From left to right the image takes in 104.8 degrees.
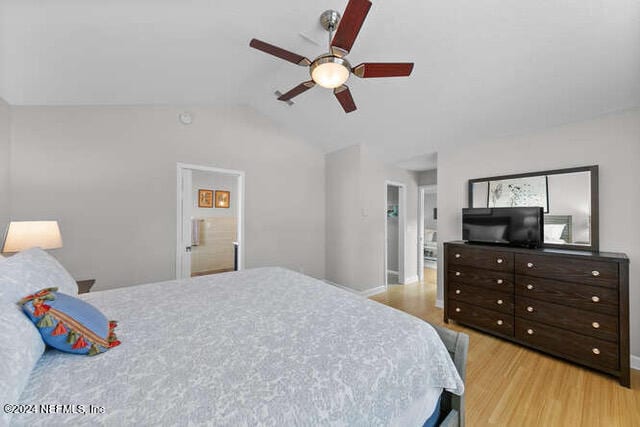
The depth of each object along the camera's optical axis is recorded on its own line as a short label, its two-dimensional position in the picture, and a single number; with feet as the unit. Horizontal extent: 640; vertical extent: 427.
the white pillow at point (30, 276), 3.14
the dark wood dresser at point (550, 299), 6.27
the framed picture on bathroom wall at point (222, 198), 16.96
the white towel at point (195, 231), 16.17
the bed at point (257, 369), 2.37
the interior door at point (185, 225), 10.35
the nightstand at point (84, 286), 6.84
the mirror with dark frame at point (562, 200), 7.60
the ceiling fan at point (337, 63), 4.96
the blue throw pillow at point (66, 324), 3.04
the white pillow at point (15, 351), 2.19
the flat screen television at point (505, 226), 8.14
